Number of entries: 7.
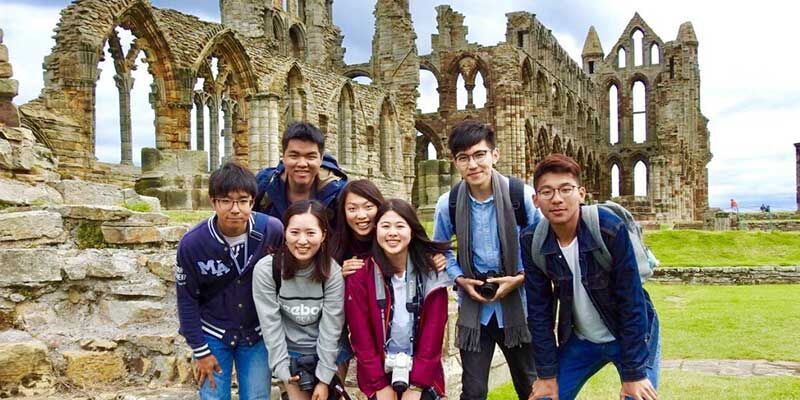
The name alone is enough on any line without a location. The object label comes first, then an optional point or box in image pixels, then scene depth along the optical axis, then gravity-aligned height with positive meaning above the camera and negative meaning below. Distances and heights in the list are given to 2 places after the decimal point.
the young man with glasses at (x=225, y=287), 4.12 -0.47
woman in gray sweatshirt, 4.03 -0.56
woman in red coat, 3.99 -0.62
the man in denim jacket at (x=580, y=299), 3.71 -0.52
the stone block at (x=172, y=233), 5.93 -0.24
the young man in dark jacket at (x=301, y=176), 4.55 +0.16
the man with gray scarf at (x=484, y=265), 4.23 -0.38
